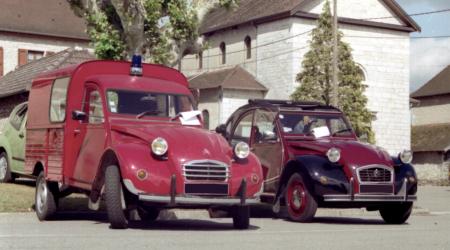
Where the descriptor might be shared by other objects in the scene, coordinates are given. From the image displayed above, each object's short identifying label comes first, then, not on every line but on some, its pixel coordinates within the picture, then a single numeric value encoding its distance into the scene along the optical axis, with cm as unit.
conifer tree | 4156
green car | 1984
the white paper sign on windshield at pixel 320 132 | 1534
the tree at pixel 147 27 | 1980
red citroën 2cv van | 1109
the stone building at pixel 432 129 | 5738
